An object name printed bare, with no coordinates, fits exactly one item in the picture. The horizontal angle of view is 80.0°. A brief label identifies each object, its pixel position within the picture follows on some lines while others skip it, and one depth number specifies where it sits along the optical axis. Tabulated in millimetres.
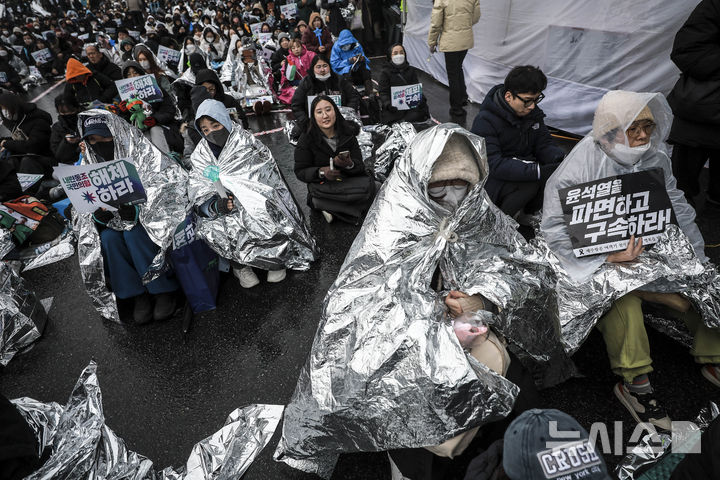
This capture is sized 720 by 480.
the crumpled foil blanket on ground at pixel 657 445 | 2205
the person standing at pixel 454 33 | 6941
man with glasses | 3371
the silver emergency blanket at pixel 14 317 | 3557
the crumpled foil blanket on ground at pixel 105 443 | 2041
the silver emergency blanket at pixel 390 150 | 5418
